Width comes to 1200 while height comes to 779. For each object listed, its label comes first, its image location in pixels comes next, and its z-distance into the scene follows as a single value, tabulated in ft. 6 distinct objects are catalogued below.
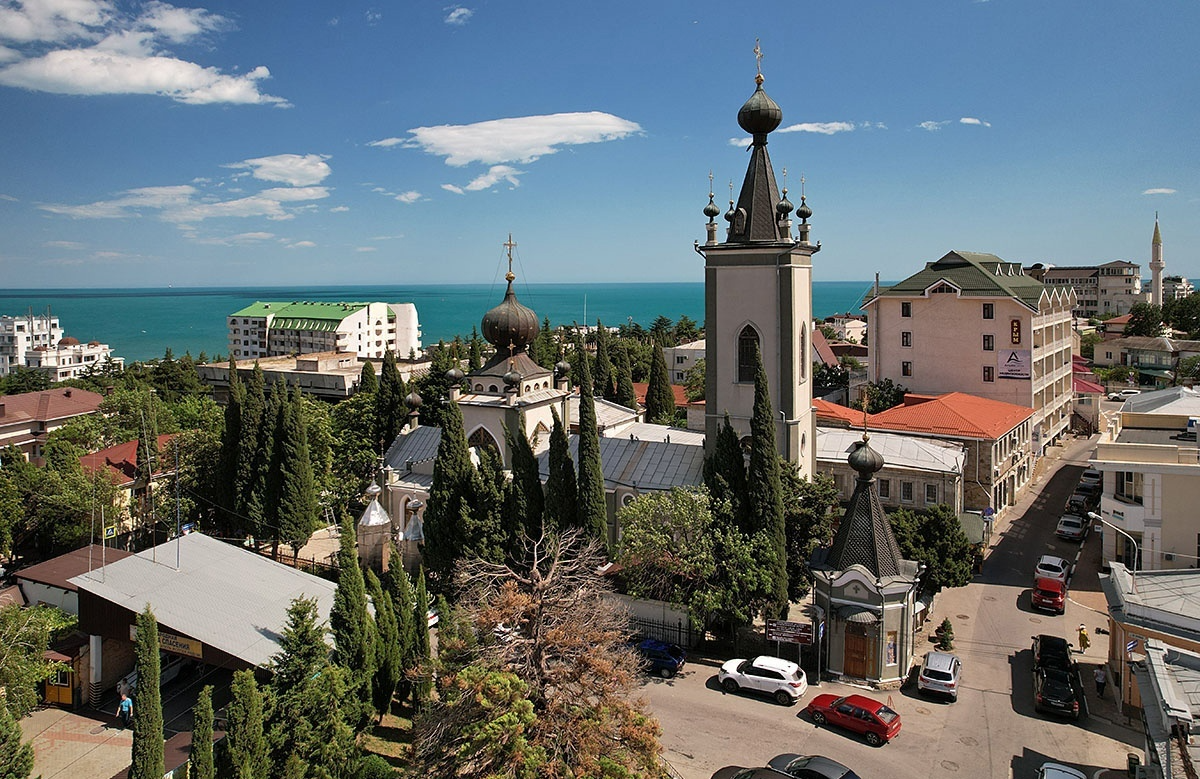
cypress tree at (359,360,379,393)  176.96
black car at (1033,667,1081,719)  60.87
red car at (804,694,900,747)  57.77
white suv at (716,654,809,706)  64.08
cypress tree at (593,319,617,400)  177.58
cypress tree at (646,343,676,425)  173.47
